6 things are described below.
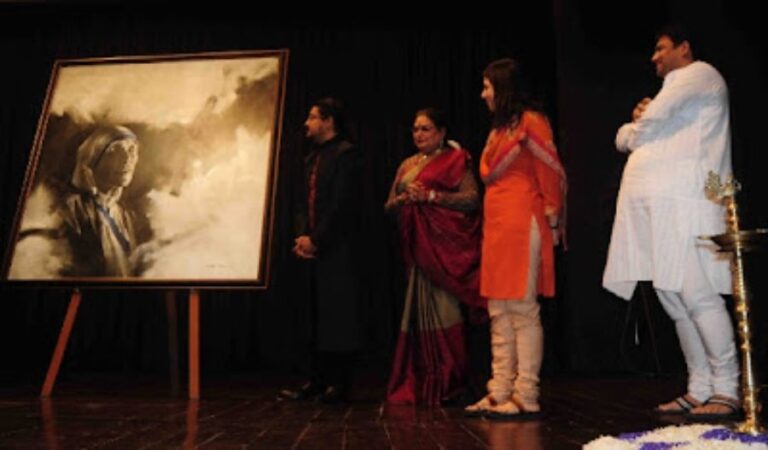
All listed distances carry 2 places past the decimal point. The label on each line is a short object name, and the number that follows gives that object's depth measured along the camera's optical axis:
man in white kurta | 2.62
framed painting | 3.41
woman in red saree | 3.24
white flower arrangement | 1.66
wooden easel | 3.43
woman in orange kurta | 2.66
